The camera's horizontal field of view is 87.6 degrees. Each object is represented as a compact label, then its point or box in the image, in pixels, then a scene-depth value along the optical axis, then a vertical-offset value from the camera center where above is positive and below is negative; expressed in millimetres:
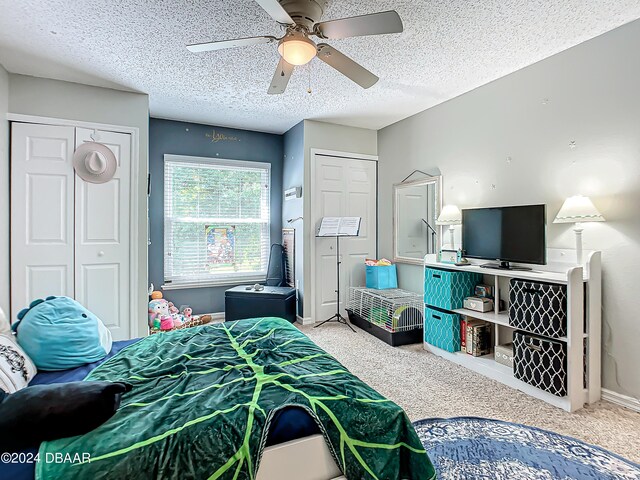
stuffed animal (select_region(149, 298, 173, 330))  3910 -869
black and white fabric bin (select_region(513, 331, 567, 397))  2342 -891
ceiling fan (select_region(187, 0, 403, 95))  1742 +1160
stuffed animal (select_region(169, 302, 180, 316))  4191 -893
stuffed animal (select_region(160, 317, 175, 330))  3920 -989
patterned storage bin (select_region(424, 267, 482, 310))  3227 -457
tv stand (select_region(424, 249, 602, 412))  2307 -601
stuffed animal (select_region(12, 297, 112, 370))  1744 -522
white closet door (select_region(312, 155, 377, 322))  4555 +377
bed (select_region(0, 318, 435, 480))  1109 -692
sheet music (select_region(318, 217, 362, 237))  4227 +172
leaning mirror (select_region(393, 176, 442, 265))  3941 +282
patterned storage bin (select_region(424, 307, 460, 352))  3209 -882
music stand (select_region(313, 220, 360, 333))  4430 -868
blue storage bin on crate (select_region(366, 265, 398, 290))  4438 -485
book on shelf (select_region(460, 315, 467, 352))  3189 -890
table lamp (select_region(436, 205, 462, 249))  3502 +259
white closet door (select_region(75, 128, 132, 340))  3303 -14
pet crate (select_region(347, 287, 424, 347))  3684 -878
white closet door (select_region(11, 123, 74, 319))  3082 +254
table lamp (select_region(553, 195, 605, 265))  2361 +199
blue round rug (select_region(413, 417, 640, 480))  1688 -1172
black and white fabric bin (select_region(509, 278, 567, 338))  2361 -494
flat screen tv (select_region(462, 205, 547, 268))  2680 +61
